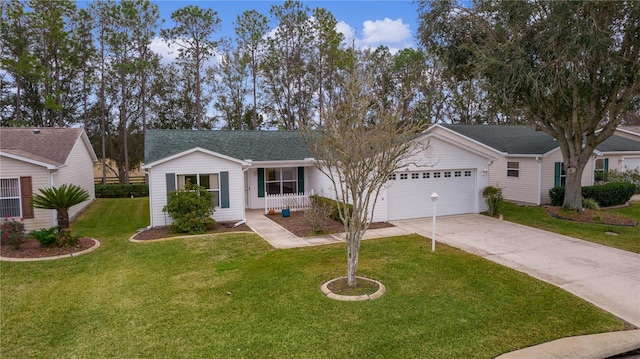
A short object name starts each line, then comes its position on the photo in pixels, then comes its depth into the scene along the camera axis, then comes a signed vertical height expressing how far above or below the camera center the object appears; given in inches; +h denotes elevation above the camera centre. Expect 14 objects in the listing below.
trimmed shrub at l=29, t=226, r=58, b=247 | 391.5 -67.4
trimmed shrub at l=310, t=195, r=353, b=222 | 526.0 -55.2
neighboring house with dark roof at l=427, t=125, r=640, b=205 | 701.3 +2.1
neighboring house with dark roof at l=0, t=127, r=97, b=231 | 474.3 +6.0
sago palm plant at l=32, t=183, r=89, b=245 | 412.2 -33.8
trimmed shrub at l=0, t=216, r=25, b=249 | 393.4 -64.4
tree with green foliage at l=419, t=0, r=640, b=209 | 464.1 +136.5
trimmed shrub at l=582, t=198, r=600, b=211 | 626.8 -72.5
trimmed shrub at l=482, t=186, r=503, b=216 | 580.4 -56.5
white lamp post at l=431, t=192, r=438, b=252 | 375.6 -81.0
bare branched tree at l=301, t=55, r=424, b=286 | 262.5 +13.0
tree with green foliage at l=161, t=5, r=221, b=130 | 1077.8 +384.6
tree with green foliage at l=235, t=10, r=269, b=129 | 1147.9 +402.1
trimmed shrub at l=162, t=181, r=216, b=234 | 483.2 -52.3
